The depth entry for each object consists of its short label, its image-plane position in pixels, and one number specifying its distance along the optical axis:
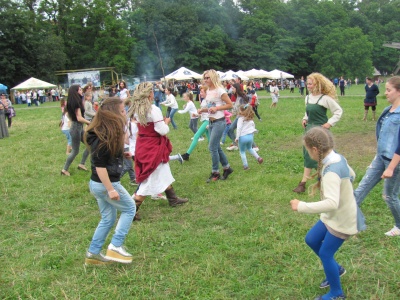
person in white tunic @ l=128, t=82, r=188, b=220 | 5.09
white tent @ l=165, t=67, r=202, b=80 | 32.53
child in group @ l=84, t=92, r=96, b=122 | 9.38
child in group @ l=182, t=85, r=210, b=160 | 8.40
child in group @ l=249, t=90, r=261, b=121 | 12.68
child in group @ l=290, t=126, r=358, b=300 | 2.85
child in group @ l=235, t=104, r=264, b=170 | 7.46
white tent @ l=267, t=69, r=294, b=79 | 40.21
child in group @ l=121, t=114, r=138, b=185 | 6.48
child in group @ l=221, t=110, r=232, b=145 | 9.50
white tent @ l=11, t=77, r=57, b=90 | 35.22
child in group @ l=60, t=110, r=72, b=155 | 9.47
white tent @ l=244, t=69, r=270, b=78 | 39.22
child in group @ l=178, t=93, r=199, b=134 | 10.71
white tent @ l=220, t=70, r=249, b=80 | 34.64
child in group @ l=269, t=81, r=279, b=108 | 21.06
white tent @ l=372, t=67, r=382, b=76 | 73.69
